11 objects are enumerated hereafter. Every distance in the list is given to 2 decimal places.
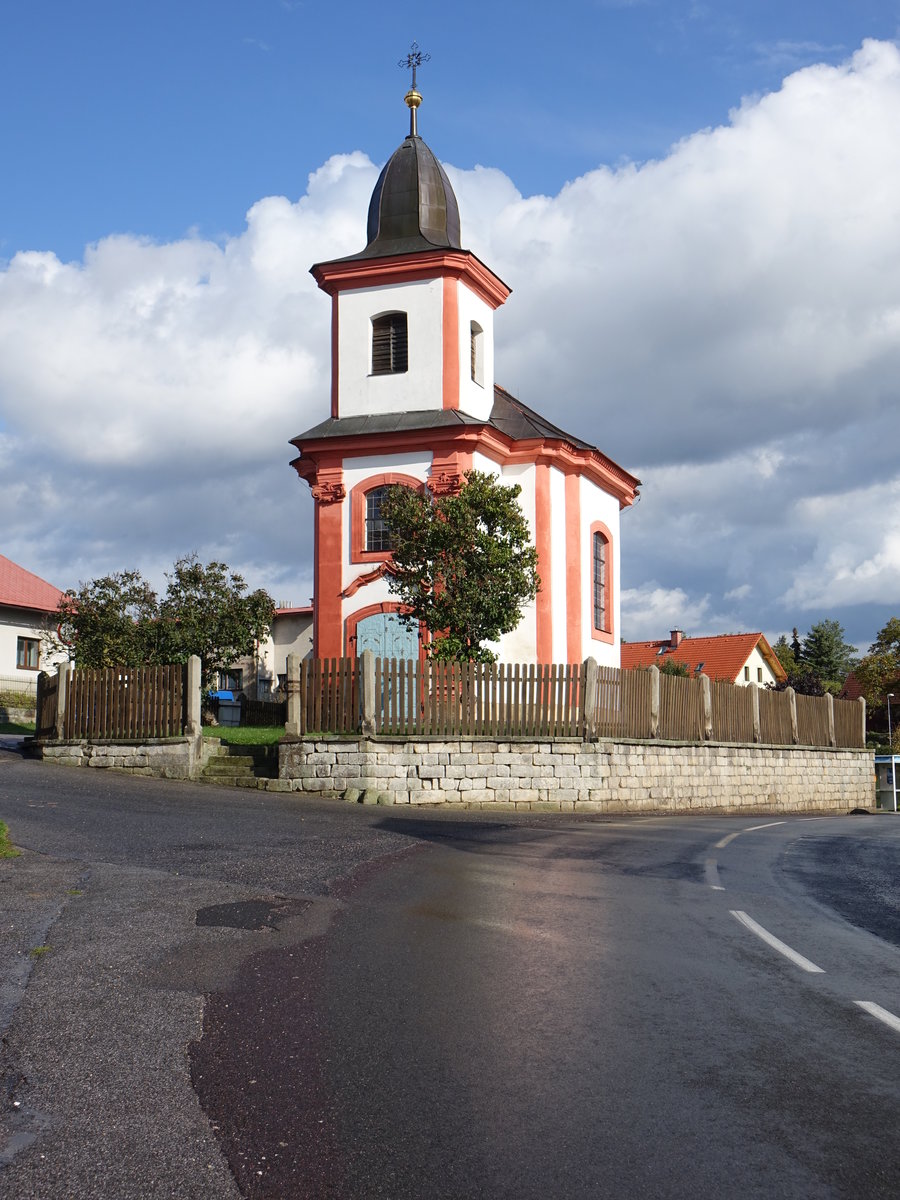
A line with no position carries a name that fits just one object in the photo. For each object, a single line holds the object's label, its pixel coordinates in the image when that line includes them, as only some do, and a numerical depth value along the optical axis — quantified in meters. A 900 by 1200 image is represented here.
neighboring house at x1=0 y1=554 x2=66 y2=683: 49.88
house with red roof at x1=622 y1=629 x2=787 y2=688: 76.19
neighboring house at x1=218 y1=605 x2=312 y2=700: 53.94
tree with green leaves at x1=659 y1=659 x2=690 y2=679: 64.17
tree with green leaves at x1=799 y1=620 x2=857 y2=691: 99.19
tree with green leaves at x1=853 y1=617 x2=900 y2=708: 61.19
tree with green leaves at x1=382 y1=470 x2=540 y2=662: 22.97
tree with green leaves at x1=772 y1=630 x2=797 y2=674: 101.50
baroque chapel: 28.98
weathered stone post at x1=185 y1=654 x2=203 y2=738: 21.75
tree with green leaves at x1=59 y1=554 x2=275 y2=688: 28.80
